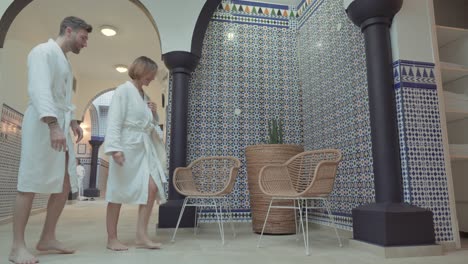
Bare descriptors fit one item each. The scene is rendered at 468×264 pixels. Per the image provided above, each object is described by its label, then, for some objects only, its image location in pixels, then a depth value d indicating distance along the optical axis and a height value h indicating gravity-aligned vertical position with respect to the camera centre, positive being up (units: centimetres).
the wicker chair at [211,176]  445 +14
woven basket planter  387 -7
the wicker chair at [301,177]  287 +9
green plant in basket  408 +58
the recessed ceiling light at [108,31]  656 +287
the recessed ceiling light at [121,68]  877 +290
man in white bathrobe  235 +33
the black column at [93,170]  1358 +70
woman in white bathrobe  279 +25
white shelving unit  331 +84
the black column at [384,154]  271 +25
